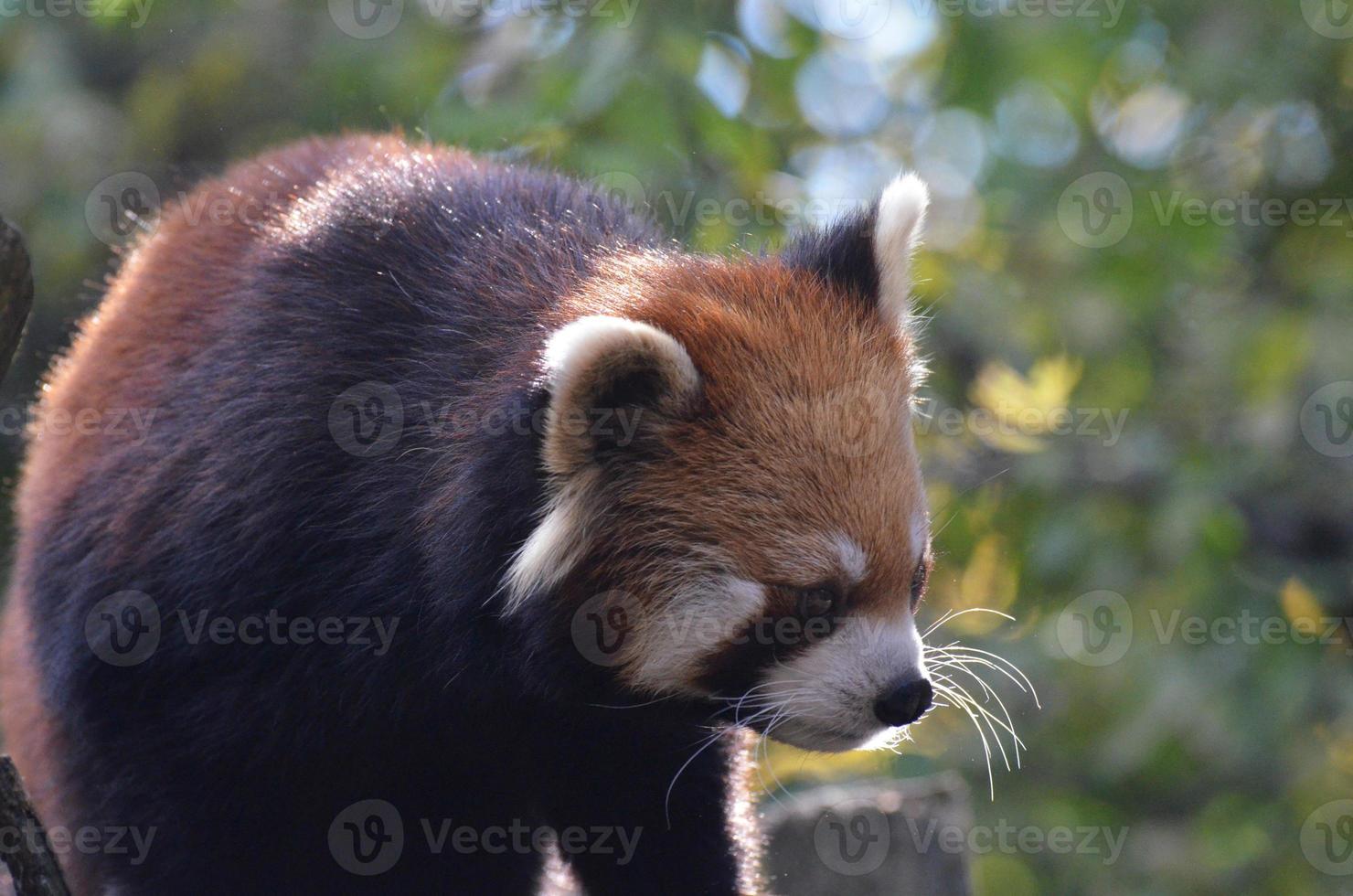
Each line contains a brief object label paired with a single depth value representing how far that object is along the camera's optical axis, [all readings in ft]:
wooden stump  24.86
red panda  17.56
